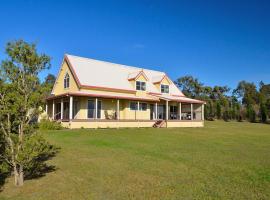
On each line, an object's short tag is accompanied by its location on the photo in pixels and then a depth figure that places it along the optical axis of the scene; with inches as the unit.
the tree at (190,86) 2581.2
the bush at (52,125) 812.0
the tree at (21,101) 231.1
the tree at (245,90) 3179.1
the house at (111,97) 978.3
